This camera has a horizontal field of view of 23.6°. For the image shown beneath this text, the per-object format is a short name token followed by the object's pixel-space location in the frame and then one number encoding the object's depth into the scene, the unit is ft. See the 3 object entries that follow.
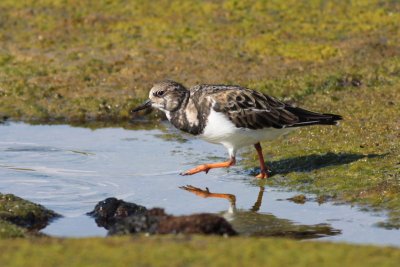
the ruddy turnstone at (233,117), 46.29
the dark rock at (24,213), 39.70
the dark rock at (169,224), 33.73
